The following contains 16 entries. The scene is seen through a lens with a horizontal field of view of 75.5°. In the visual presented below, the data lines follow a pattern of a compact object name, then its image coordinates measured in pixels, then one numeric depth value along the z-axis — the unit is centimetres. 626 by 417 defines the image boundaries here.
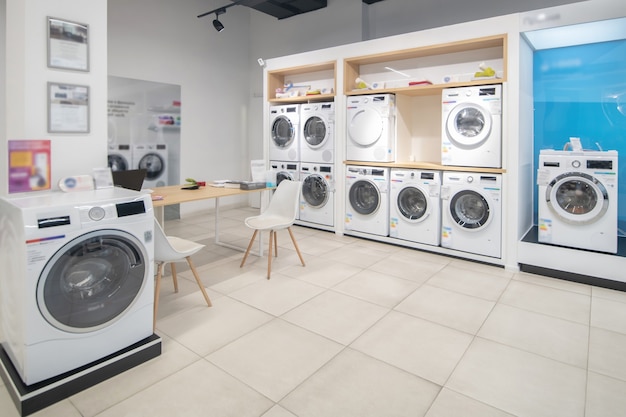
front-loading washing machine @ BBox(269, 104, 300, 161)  577
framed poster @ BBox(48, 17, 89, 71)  241
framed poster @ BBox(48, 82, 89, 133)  244
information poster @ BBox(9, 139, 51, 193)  230
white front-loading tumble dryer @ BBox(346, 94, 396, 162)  483
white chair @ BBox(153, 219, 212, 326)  269
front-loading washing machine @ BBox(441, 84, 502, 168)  402
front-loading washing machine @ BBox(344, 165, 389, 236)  492
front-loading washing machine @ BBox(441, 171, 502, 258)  407
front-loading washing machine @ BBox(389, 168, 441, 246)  448
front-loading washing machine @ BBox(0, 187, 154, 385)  188
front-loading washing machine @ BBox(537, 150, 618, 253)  352
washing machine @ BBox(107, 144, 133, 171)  566
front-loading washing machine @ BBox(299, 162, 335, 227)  548
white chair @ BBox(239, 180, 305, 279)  399
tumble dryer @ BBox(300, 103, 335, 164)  539
